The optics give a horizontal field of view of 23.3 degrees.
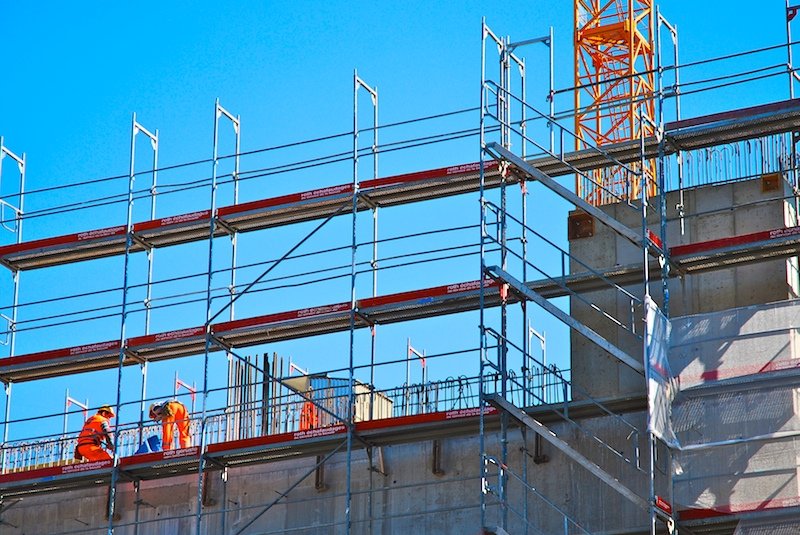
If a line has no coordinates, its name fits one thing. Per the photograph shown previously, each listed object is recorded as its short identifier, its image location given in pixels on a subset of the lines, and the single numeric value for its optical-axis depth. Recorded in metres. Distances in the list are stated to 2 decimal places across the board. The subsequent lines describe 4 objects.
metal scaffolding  28.59
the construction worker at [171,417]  33.22
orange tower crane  56.84
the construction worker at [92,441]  33.31
